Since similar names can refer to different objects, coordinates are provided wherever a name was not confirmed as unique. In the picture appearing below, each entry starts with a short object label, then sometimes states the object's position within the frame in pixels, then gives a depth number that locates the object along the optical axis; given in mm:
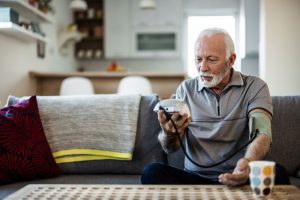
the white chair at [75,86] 4832
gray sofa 1982
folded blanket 2107
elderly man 1601
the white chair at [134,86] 4643
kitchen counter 5066
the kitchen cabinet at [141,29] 7137
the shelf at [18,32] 3533
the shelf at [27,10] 3899
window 7516
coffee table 1182
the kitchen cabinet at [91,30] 7254
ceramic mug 1106
